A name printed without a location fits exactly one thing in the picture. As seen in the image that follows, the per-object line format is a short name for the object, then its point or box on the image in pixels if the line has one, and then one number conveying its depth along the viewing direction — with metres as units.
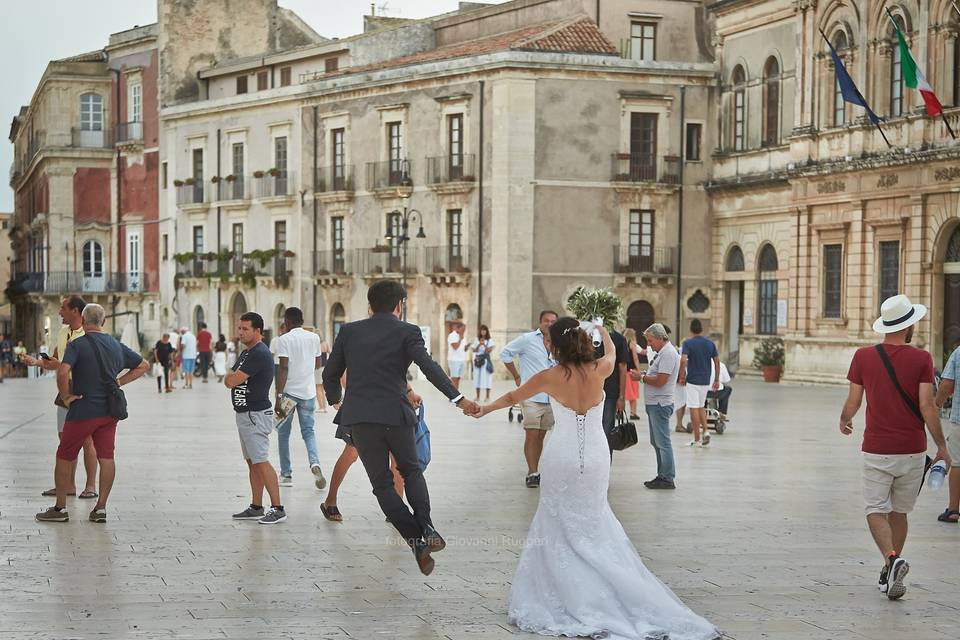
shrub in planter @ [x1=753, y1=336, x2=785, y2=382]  39.53
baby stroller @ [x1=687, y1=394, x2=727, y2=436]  21.86
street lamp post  45.22
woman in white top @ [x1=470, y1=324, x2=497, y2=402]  29.62
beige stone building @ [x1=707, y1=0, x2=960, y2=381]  33.22
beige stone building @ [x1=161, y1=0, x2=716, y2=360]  43.62
